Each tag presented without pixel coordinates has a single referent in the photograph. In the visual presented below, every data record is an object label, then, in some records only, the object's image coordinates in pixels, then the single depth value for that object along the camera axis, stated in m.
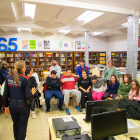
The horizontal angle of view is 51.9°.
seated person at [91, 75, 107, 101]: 4.67
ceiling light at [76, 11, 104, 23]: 6.09
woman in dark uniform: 2.32
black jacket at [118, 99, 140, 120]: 2.87
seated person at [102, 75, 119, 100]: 4.61
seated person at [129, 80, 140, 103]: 3.82
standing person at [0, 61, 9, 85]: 4.98
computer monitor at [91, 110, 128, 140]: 1.67
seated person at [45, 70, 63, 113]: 4.54
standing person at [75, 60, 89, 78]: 5.54
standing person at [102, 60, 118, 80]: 5.21
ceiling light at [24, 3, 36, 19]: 5.39
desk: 1.94
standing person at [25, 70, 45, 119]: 4.46
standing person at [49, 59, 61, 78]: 5.99
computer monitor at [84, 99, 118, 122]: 2.05
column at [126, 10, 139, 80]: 4.80
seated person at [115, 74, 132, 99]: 4.20
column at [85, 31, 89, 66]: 8.05
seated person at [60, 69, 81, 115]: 4.68
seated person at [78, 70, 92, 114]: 4.76
